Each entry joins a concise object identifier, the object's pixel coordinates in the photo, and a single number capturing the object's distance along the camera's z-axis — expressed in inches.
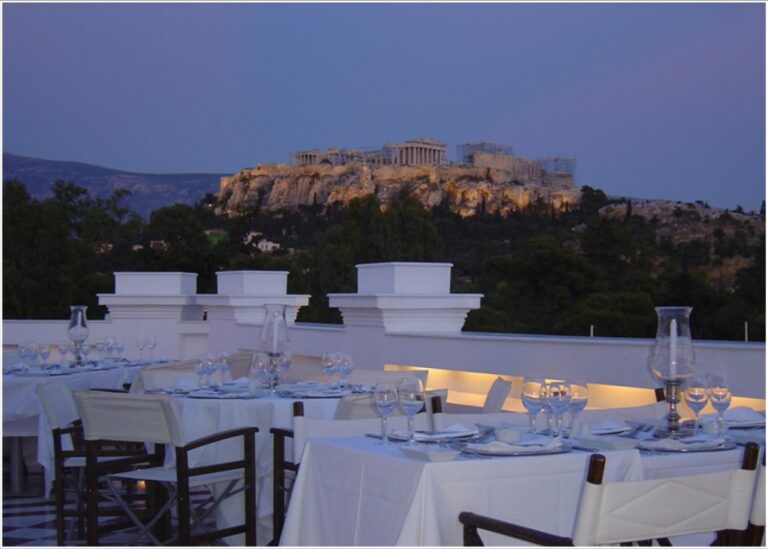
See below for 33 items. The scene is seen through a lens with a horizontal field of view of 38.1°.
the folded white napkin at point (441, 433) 127.0
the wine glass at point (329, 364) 211.9
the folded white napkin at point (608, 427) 135.7
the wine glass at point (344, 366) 212.1
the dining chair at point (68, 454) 186.5
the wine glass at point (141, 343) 285.4
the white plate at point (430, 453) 111.7
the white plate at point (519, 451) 116.6
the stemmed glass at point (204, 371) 211.2
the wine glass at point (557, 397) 128.0
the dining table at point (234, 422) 183.9
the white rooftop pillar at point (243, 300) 375.2
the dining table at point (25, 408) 232.4
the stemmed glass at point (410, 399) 129.0
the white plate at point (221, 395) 194.4
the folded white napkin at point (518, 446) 117.3
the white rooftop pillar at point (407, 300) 296.0
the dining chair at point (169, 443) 164.6
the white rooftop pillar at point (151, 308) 399.5
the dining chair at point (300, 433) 139.6
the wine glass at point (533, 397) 128.6
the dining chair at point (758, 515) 103.7
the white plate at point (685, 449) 124.8
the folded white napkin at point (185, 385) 205.9
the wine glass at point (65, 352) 267.8
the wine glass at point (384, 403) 128.2
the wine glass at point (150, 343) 286.7
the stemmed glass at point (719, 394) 134.5
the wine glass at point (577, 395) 129.3
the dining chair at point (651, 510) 95.3
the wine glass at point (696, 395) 137.4
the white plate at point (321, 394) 199.5
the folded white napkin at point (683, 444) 125.3
